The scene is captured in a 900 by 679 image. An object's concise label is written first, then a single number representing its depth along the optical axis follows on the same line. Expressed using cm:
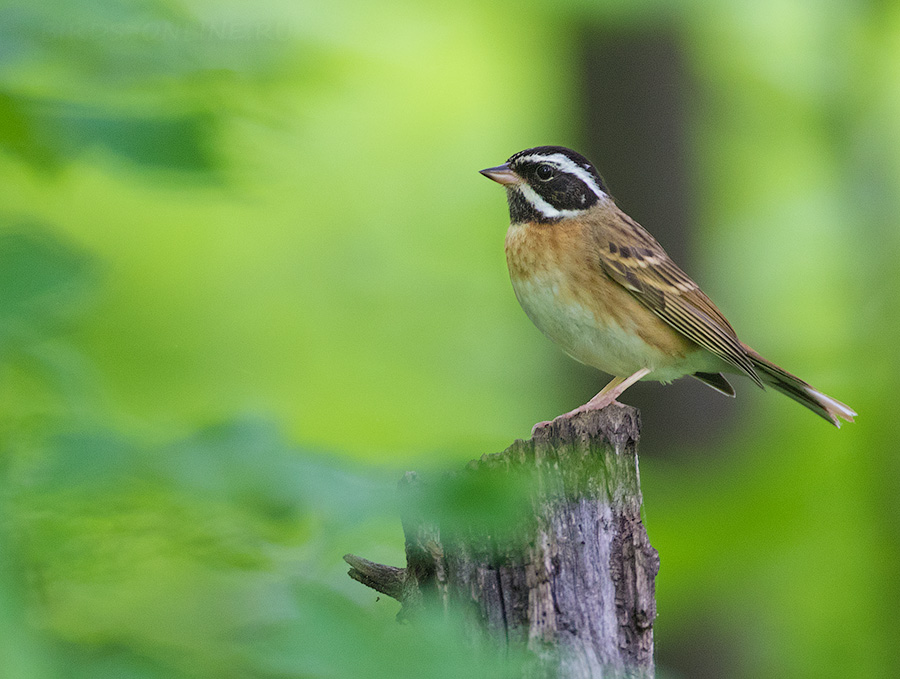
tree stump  621
